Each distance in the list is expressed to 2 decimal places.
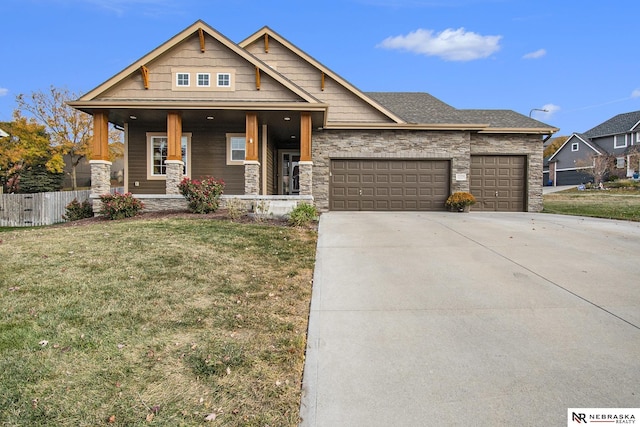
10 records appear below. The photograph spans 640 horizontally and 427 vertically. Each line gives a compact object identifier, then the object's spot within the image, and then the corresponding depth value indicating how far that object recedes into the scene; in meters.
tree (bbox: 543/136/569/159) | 61.00
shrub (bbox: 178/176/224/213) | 12.73
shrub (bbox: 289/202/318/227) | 11.27
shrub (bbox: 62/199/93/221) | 14.00
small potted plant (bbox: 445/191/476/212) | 15.44
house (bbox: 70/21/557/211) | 13.89
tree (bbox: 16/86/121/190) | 30.23
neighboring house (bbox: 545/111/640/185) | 39.73
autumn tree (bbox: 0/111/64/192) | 28.75
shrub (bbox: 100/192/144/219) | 12.59
